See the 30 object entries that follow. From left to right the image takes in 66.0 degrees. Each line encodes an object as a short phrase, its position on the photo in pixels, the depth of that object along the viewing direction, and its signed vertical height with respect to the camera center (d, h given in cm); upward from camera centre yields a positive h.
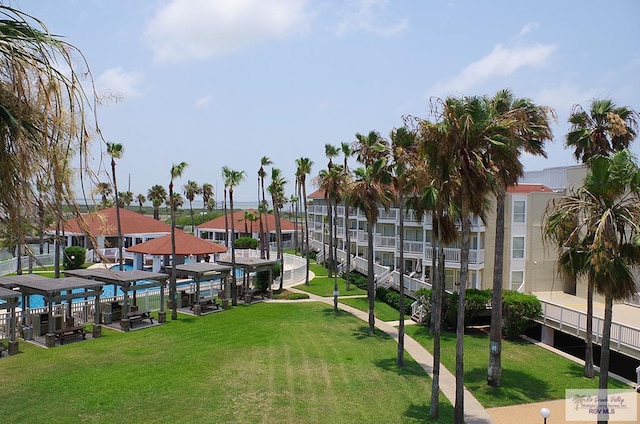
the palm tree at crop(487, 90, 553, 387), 1616 +157
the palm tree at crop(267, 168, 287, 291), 4519 +162
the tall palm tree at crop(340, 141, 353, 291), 3563 +224
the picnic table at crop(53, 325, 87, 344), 2209 -620
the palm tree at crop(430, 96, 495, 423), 1473 +184
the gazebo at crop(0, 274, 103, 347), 2227 -447
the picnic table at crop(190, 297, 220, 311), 3201 -675
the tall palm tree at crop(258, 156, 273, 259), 4531 +238
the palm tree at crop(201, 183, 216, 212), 8220 +142
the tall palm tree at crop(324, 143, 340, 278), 4224 +438
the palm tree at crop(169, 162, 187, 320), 2891 -339
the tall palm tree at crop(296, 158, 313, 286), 4578 +314
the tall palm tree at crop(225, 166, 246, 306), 3738 +173
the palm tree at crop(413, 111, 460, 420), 1499 +42
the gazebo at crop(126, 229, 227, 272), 4003 -387
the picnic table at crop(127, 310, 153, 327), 2609 -626
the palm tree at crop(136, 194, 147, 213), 9338 +28
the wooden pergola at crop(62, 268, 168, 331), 2528 -428
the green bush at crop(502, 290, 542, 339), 2734 -601
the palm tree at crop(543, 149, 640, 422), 1377 -58
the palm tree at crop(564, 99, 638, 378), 2164 +322
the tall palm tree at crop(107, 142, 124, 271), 3306 +335
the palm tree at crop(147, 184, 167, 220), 7681 +92
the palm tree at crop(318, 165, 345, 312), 3619 +156
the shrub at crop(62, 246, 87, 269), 4572 -508
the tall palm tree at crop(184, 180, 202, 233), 8300 +191
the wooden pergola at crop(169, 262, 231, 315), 3080 -456
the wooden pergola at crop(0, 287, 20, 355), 1991 -448
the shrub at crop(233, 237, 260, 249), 6019 -502
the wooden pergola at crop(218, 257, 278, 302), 3506 -456
